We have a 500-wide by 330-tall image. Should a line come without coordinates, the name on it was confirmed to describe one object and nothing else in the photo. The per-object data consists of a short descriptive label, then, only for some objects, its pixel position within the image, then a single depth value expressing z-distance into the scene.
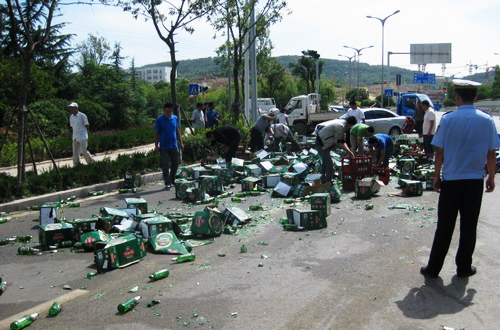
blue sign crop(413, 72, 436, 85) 74.00
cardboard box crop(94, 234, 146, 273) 6.03
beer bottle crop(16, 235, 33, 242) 7.60
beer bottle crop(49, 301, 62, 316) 4.75
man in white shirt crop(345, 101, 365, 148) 19.22
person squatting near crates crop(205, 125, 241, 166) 13.96
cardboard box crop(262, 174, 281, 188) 11.84
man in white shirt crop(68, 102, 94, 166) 13.60
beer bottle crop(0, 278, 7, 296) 5.49
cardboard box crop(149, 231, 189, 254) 6.67
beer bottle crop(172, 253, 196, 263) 6.24
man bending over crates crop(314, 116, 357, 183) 11.36
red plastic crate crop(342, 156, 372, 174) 11.28
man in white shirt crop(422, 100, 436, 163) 14.16
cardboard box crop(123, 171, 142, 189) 12.26
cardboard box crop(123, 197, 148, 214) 8.56
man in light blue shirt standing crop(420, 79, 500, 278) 5.06
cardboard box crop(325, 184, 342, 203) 9.97
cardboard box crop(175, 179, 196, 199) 10.55
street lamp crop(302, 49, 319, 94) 59.12
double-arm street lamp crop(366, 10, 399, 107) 53.55
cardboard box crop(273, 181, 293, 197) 10.73
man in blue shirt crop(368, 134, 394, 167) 12.24
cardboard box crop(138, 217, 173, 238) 7.16
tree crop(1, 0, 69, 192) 10.79
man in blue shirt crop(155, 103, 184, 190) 12.16
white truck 31.76
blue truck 32.34
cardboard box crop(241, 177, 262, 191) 11.38
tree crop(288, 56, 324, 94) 69.06
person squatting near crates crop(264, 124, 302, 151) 18.45
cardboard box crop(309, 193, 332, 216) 8.33
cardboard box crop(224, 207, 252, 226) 7.97
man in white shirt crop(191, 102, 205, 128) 21.33
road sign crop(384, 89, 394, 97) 48.47
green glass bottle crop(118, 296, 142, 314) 4.66
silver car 27.09
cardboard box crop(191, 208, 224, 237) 7.39
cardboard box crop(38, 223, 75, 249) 7.06
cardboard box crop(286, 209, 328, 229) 7.74
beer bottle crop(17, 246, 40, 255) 6.90
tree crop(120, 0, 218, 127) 16.25
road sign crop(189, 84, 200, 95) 25.42
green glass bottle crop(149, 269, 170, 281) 5.55
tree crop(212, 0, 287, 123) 22.55
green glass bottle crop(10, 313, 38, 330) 4.43
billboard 58.34
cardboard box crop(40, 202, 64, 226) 8.06
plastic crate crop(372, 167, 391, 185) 11.93
